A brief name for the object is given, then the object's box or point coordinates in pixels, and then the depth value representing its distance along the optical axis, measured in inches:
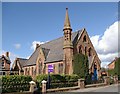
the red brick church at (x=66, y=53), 873.6
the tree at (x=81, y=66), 744.6
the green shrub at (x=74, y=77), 689.1
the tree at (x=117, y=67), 958.9
